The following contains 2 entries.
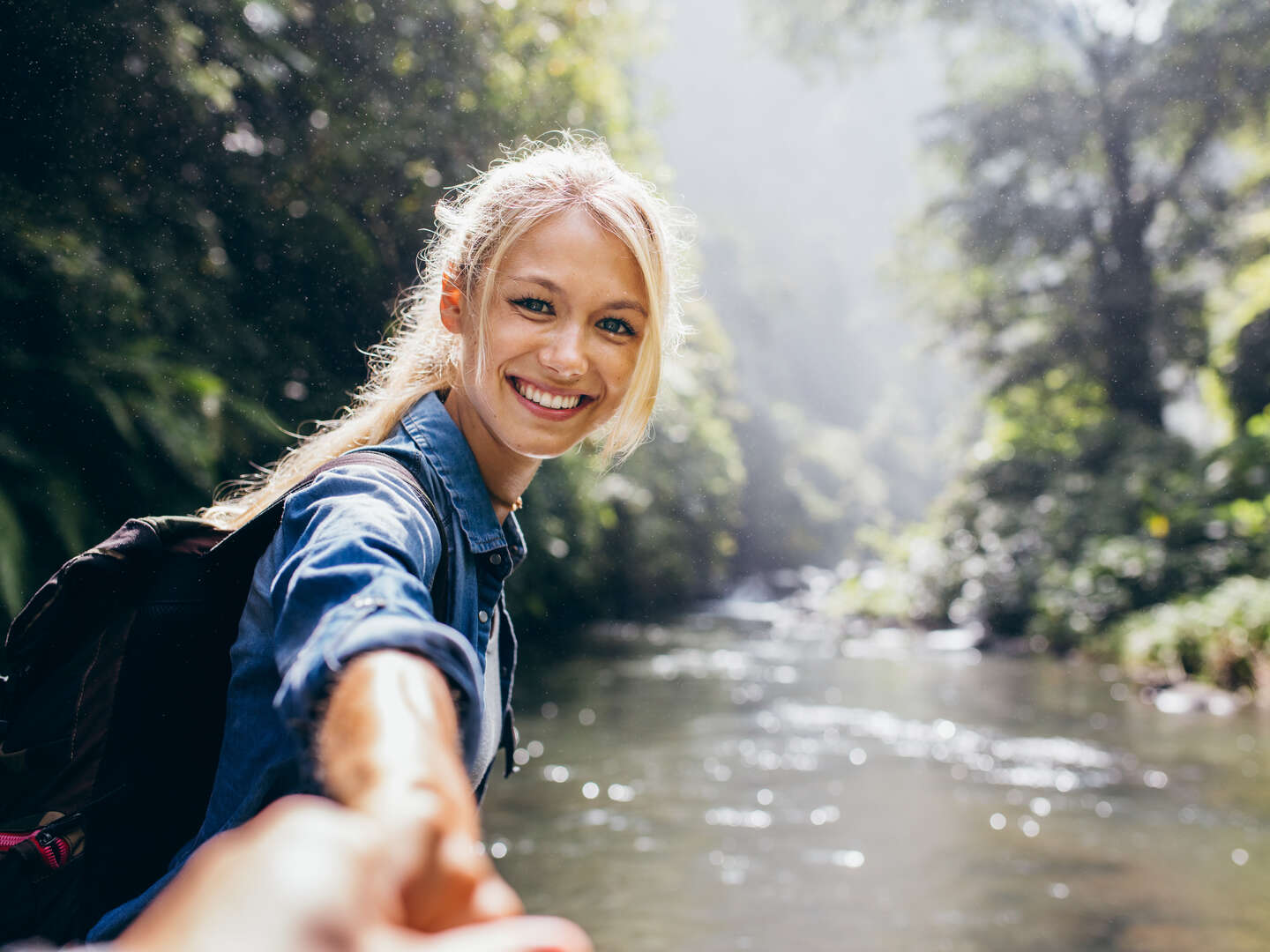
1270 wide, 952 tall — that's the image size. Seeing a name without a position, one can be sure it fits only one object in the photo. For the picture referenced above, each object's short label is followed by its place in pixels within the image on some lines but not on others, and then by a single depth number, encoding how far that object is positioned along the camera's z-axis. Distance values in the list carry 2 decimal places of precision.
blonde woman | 0.75
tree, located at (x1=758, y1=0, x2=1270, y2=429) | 16.33
